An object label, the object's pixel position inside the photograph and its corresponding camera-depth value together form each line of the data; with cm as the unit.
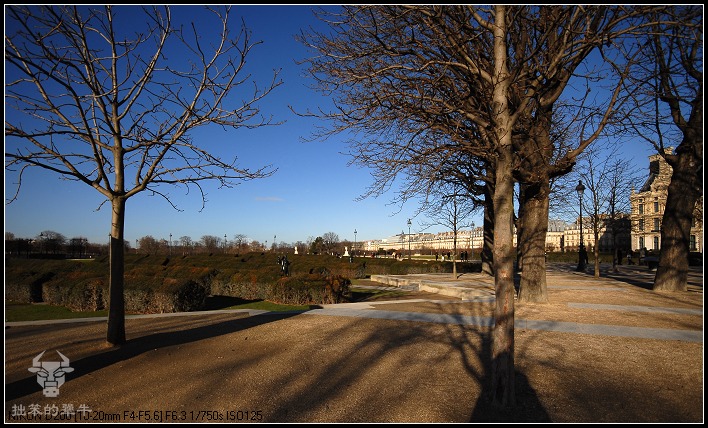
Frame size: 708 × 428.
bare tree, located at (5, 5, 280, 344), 587
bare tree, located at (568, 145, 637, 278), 2389
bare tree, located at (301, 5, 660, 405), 440
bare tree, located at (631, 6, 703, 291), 1317
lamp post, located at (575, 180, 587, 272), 2358
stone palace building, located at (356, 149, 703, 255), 3419
